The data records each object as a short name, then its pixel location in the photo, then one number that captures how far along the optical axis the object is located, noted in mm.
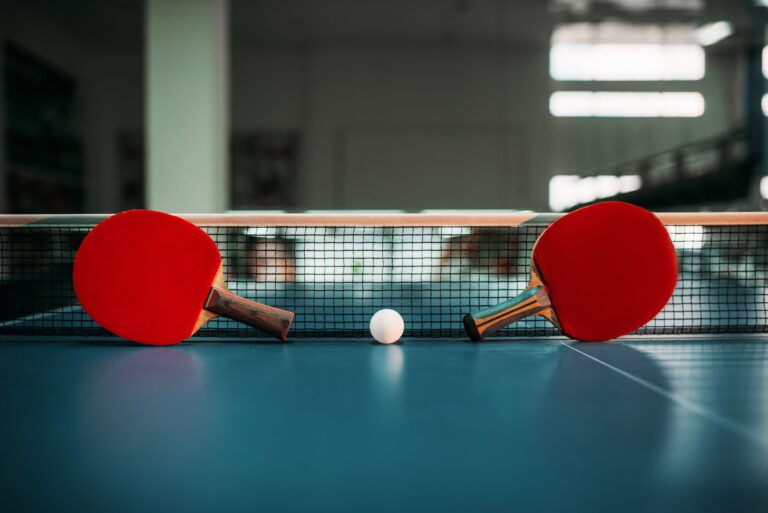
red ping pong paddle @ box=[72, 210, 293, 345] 1257
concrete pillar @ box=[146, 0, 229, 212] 4578
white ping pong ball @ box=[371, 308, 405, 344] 1364
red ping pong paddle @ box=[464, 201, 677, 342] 1277
